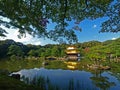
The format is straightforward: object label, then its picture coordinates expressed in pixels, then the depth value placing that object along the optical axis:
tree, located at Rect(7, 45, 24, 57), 26.91
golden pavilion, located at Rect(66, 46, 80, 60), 30.83
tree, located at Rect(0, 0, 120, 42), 2.57
